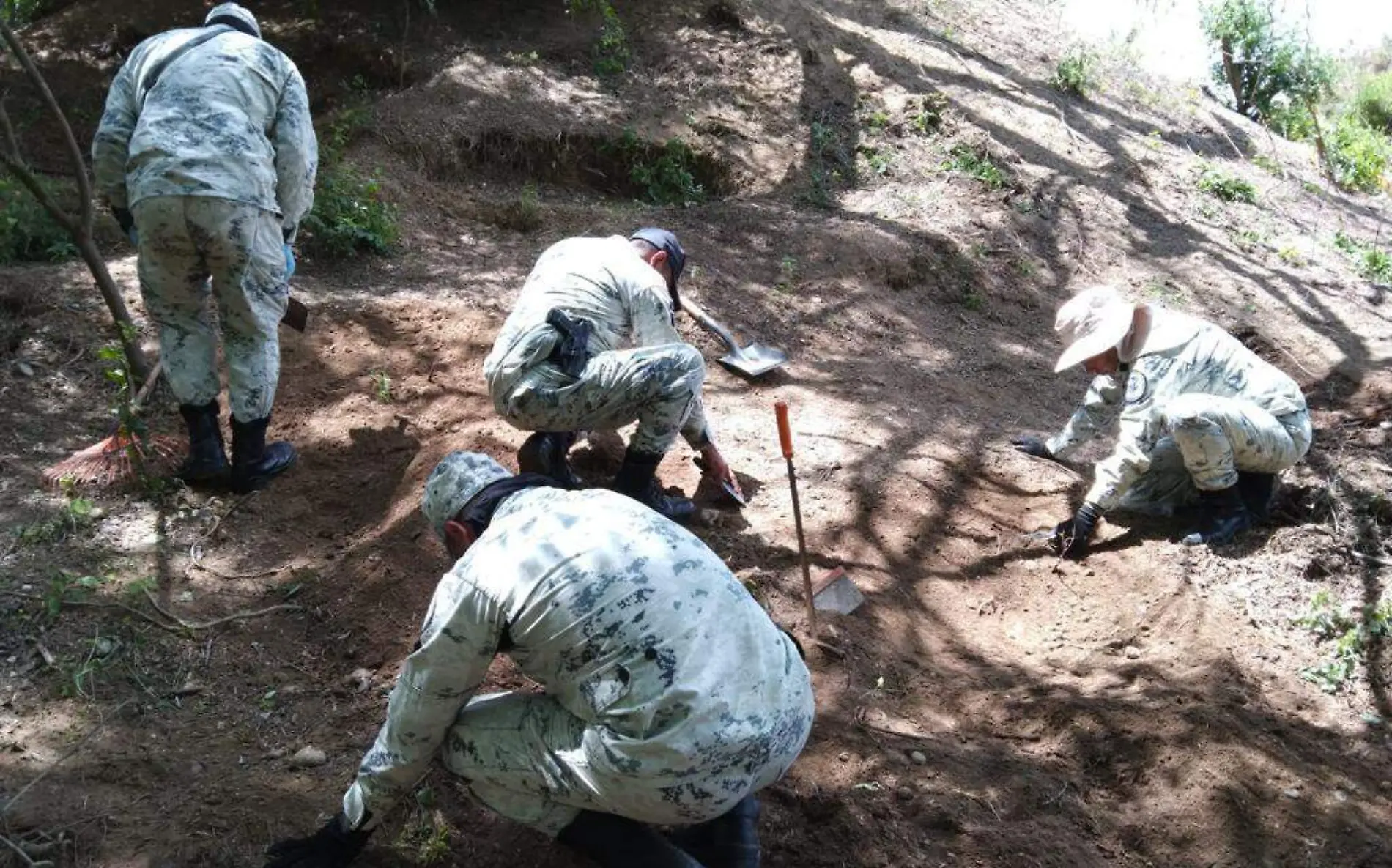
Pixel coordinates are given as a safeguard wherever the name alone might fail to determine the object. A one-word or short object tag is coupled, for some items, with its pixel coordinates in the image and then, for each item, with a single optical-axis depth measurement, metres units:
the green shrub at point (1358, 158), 10.43
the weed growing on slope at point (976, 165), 8.27
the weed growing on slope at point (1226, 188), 9.01
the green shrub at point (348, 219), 6.04
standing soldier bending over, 3.80
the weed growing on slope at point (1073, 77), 9.82
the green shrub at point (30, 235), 5.66
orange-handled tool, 3.70
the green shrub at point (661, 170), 7.80
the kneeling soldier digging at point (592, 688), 2.19
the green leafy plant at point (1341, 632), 3.81
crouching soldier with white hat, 4.39
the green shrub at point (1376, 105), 13.85
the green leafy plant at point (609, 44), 8.38
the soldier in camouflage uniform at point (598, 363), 3.94
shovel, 5.68
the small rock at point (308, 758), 2.94
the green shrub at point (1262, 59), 12.20
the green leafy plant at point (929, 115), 8.57
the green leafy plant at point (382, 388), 4.98
